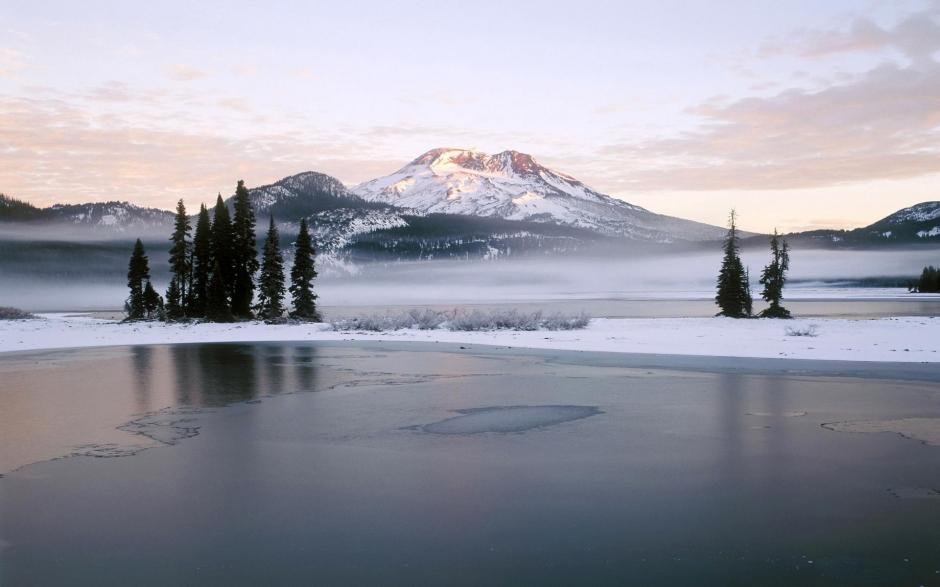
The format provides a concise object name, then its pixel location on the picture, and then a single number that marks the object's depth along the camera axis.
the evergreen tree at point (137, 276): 66.61
